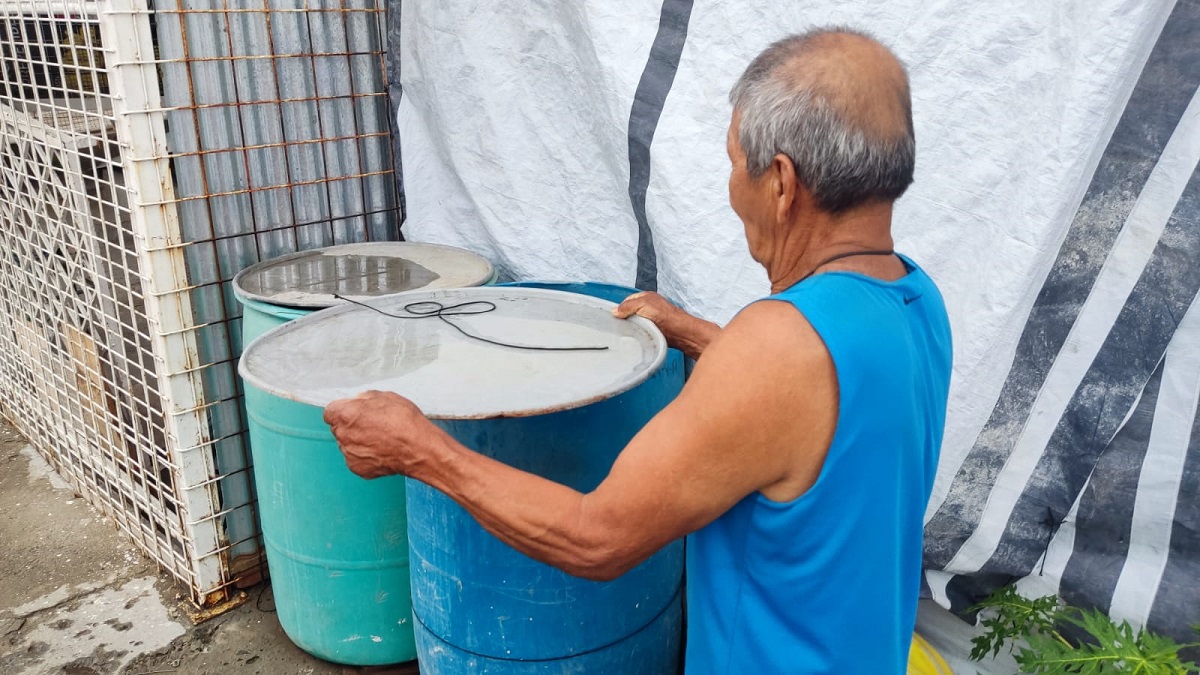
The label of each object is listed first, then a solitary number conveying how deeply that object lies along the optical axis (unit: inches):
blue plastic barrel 74.1
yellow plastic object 79.9
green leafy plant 70.8
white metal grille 97.9
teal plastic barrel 92.1
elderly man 43.4
